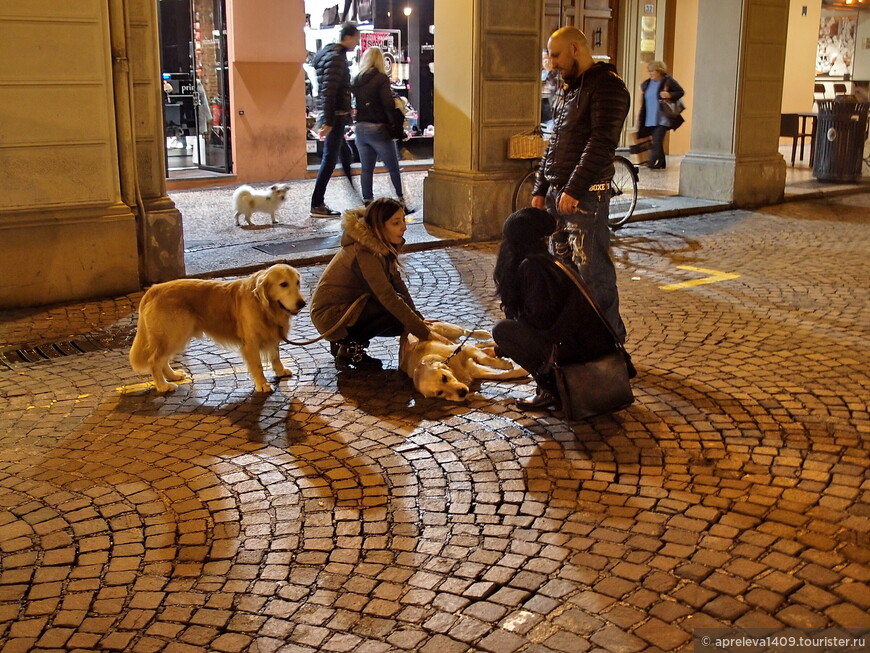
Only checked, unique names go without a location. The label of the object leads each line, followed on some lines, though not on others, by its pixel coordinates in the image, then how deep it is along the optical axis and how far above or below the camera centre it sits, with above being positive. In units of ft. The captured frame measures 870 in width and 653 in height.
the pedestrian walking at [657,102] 53.31 +1.09
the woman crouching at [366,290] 19.66 -3.29
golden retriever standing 18.61 -3.55
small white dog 36.58 -2.78
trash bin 50.70 -0.76
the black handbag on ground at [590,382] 17.08 -4.31
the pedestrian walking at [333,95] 38.06 +1.00
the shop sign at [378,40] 60.70 +4.82
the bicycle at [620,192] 35.17 -2.45
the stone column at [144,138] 26.14 -0.44
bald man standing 19.69 -0.74
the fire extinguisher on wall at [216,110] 50.09 +0.52
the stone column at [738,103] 41.04 +0.83
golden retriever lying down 18.81 -4.64
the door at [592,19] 59.36 +6.09
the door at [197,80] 49.65 +2.05
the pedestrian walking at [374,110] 37.76 +0.44
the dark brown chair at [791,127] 61.41 -0.22
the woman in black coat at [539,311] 16.98 -3.14
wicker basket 34.53 -0.79
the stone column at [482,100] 33.60 +0.76
